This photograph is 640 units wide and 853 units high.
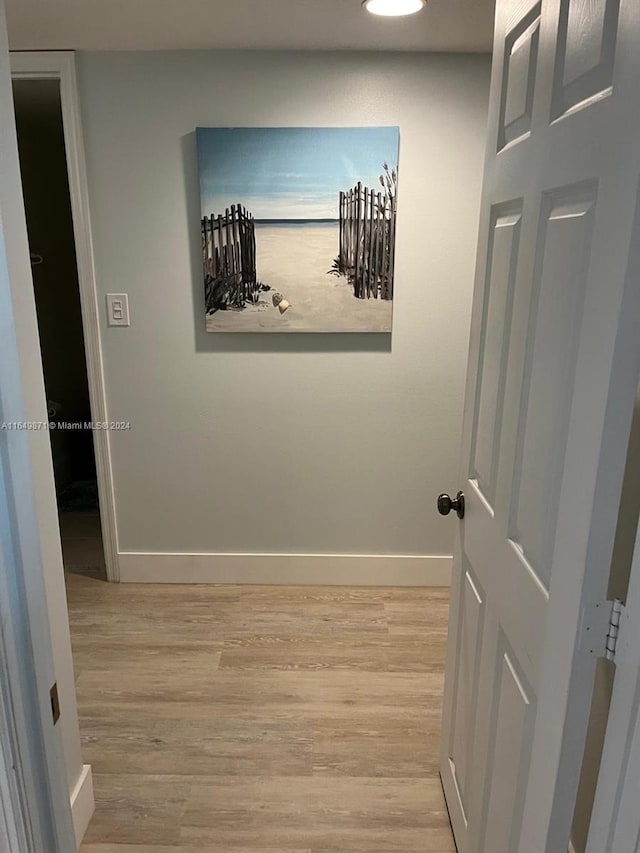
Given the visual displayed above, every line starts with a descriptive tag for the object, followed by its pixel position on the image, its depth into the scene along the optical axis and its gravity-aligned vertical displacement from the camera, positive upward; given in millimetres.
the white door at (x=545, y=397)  749 -169
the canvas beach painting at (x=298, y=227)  2418 +228
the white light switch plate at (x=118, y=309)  2611 -114
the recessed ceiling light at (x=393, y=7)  1879 +850
